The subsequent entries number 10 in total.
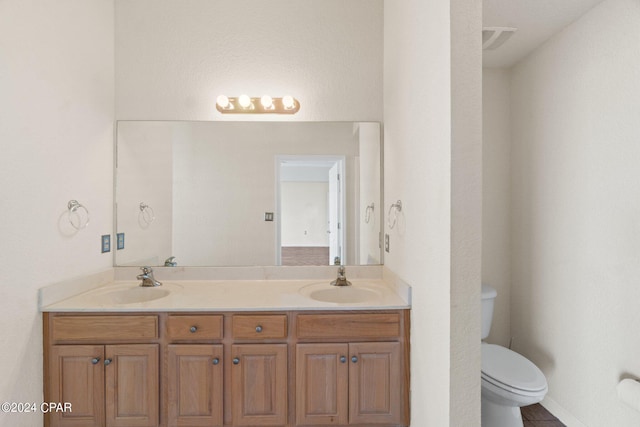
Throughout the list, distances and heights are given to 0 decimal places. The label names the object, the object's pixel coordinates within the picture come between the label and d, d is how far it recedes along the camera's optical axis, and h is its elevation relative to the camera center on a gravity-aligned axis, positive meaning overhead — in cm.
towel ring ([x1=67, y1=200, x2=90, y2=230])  176 +0
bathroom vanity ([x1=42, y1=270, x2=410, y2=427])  158 -76
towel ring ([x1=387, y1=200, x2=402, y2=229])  179 +2
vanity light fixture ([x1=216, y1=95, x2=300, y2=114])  207 +73
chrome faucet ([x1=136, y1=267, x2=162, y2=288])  198 -41
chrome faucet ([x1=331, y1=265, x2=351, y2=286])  199 -42
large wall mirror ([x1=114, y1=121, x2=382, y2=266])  214 +16
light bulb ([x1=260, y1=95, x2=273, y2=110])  207 +74
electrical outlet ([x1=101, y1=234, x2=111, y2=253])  203 -19
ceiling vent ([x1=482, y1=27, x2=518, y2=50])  185 +108
